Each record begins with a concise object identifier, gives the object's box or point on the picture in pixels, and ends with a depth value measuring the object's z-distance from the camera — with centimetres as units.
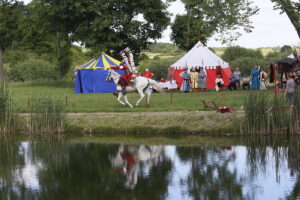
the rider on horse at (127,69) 2438
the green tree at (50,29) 4460
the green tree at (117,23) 4197
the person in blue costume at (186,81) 3209
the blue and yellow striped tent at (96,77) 3709
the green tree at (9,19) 5472
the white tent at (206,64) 3481
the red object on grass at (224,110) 2038
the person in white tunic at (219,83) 3281
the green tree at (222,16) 3188
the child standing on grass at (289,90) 1916
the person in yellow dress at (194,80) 3306
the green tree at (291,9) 2683
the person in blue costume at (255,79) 3225
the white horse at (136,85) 2434
